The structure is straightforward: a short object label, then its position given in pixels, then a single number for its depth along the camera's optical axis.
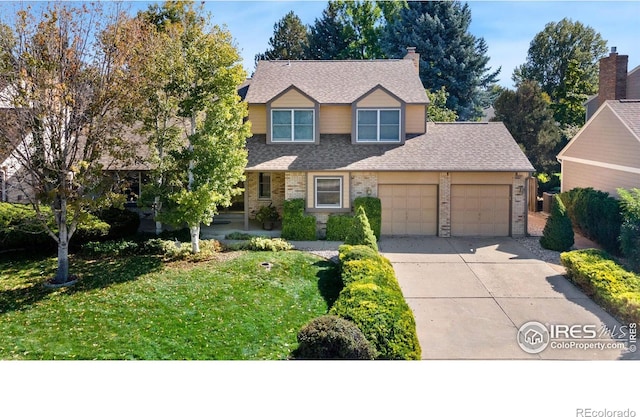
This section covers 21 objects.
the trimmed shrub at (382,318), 8.93
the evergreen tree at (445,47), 37.44
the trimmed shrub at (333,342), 8.55
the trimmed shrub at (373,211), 18.89
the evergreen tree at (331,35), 42.69
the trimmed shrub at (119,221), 17.52
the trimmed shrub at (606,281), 11.19
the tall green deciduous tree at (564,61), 38.06
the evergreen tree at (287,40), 45.06
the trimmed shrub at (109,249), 16.12
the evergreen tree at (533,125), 29.08
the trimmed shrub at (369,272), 11.83
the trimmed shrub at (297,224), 18.77
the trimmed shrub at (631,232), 14.56
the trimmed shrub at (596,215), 17.03
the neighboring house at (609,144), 17.75
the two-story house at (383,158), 19.34
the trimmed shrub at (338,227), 18.67
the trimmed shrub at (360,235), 15.23
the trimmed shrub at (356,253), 13.56
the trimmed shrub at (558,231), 17.09
